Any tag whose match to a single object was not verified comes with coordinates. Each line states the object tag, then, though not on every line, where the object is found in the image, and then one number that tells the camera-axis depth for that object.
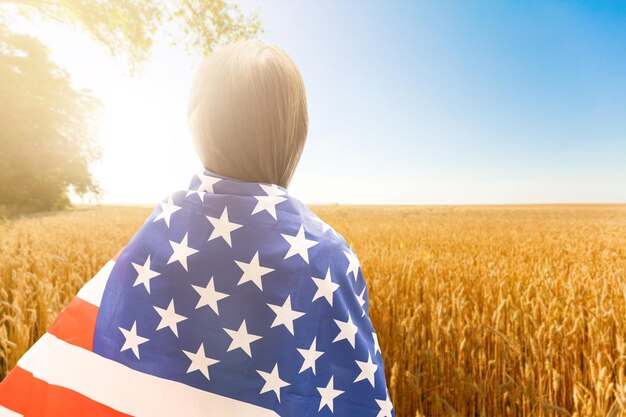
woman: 0.95
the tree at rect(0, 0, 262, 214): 18.77
